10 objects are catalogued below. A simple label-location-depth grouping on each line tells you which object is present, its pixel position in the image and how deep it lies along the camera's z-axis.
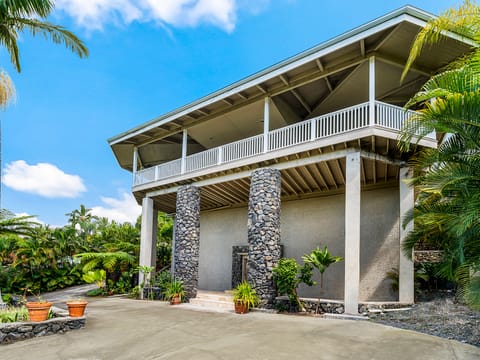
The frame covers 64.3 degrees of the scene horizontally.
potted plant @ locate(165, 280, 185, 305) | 13.83
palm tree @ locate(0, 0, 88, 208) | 10.30
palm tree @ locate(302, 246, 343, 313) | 10.90
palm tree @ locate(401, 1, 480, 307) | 5.66
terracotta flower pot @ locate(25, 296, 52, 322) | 8.49
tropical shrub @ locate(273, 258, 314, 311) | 11.16
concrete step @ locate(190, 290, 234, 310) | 13.03
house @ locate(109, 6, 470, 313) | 10.70
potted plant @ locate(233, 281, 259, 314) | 11.41
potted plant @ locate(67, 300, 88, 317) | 9.20
